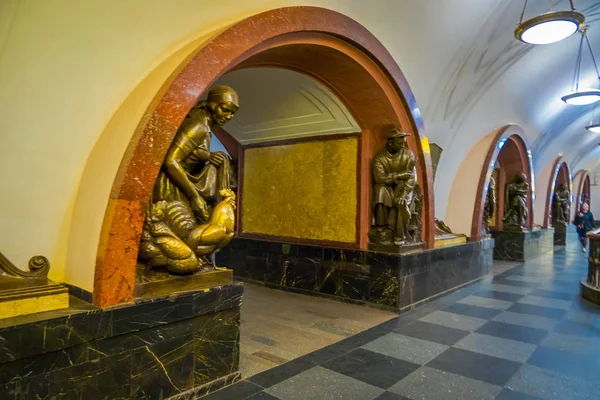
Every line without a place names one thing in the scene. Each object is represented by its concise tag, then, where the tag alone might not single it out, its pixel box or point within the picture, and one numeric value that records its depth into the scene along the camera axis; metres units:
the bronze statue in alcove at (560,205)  13.98
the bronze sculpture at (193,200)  2.50
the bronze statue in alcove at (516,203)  9.44
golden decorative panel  5.12
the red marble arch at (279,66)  2.27
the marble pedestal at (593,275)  5.36
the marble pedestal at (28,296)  1.98
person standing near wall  10.92
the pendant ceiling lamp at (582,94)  7.27
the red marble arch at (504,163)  7.28
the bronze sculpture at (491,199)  8.62
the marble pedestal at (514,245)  9.39
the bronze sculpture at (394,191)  4.85
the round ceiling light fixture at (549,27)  4.20
